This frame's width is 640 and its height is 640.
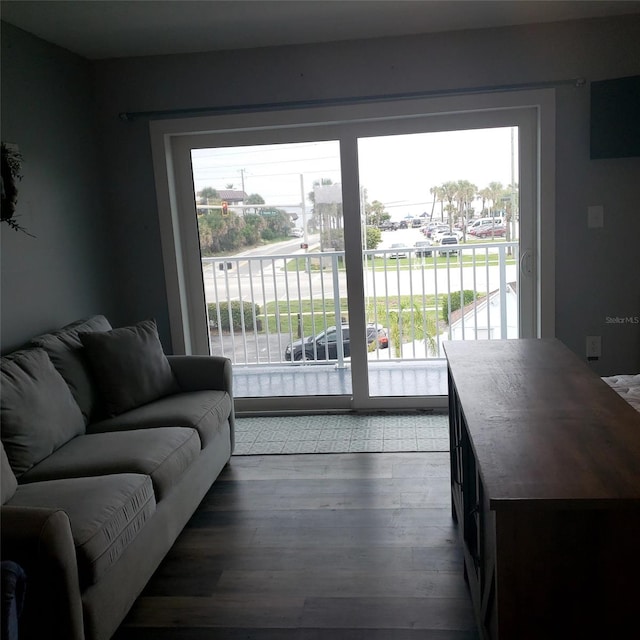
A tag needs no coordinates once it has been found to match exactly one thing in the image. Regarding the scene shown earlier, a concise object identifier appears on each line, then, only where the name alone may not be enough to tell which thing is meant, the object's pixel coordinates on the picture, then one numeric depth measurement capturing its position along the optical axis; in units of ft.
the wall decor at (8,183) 8.88
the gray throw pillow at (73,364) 8.81
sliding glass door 12.12
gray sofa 5.24
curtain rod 11.32
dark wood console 3.90
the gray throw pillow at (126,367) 9.23
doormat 11.10
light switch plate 11.53
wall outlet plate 11.97
